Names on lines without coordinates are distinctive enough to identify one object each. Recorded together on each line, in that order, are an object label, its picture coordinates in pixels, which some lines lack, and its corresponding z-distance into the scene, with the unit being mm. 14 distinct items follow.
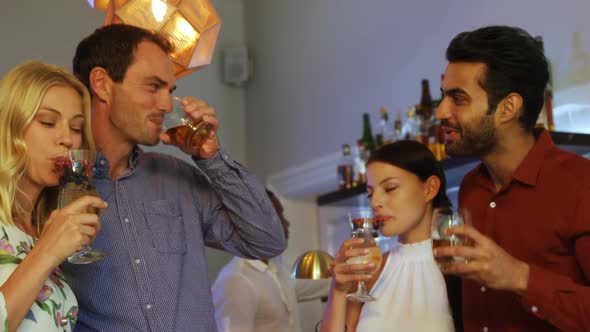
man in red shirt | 1475
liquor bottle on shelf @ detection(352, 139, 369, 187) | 3617
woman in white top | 1823
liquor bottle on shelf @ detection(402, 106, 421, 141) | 3311
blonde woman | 1392
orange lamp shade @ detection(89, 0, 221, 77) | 2148
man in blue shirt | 1775
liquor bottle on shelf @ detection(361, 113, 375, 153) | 3877
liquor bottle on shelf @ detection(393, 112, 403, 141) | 3391
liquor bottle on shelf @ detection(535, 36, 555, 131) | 2666
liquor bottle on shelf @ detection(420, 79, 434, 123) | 3286
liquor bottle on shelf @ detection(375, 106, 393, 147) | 3539
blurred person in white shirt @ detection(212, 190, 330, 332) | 3092
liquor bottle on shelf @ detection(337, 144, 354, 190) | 3744
